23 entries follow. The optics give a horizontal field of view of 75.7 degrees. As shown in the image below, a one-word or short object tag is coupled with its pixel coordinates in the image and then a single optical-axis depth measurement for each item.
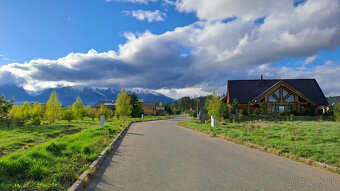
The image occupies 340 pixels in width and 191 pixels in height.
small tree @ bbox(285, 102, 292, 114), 31.83
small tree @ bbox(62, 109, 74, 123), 34.45
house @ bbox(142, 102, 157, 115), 86.69
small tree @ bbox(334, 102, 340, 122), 20.95
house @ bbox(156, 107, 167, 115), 100.94
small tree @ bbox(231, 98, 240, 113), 32.31
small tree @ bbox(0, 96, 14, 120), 27.52
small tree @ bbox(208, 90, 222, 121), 23.59
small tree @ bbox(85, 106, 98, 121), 42.68
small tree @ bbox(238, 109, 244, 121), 27.49
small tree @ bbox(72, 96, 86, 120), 40.50
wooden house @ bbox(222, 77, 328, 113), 33.72
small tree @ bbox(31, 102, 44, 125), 33.50
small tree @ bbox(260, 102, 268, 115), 31.95
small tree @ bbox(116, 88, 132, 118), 41.09
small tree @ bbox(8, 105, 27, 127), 25.25
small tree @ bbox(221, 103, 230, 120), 25.37
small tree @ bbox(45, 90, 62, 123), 31.42
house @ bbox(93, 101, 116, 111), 97.07
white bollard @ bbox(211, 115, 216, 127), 19.47
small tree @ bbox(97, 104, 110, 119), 41.92
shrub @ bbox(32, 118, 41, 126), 26.64
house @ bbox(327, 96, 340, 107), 58.38
